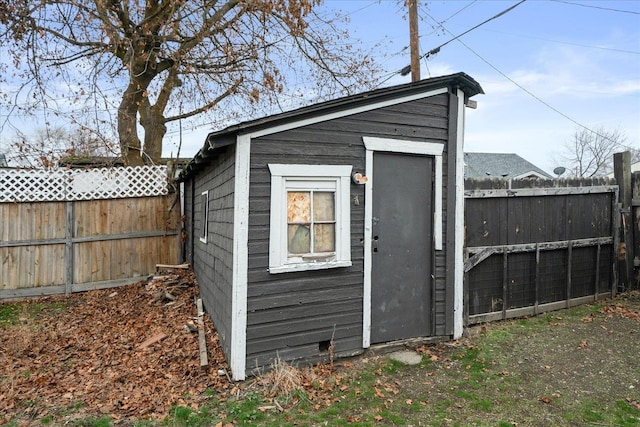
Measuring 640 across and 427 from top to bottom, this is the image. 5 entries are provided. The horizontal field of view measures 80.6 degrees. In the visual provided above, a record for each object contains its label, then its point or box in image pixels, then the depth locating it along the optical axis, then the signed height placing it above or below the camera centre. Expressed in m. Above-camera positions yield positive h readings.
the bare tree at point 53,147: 7.87 +1.43
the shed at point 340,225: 3.71 -0.13
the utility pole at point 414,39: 8.56 +3.97
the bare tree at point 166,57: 7.75 +3.71
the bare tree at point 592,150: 32.38 +5.84
